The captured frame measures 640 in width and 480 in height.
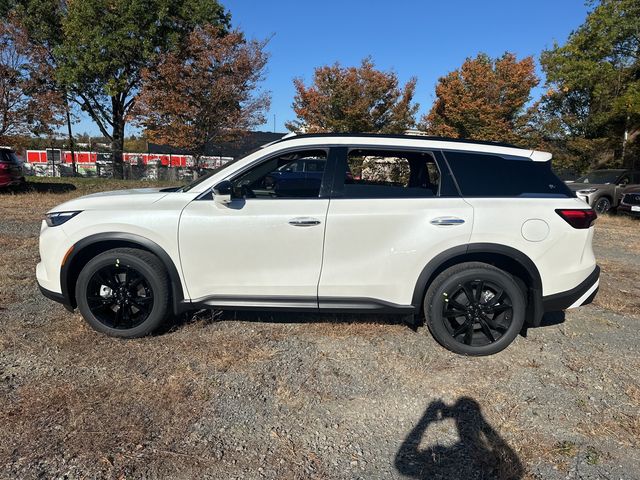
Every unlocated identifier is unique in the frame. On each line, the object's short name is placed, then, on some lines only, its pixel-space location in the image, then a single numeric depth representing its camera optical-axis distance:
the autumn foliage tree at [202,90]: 20.66
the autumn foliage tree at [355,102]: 23.11
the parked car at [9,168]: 14.50
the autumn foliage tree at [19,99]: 16.30
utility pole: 27.08
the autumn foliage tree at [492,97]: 23.48
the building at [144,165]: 27.14
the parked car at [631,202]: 13.58
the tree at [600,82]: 20.28
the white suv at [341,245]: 3.71
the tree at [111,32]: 22.08
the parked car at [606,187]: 15.53
